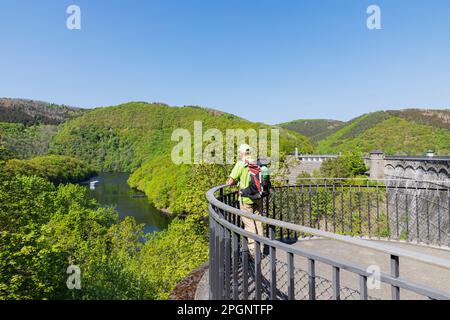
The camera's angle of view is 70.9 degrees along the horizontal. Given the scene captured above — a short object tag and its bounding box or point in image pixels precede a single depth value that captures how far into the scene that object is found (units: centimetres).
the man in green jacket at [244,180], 449
